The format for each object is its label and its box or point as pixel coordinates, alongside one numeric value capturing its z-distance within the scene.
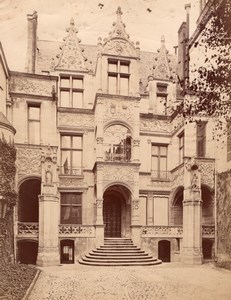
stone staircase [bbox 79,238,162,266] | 15.36
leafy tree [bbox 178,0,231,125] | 7.88
